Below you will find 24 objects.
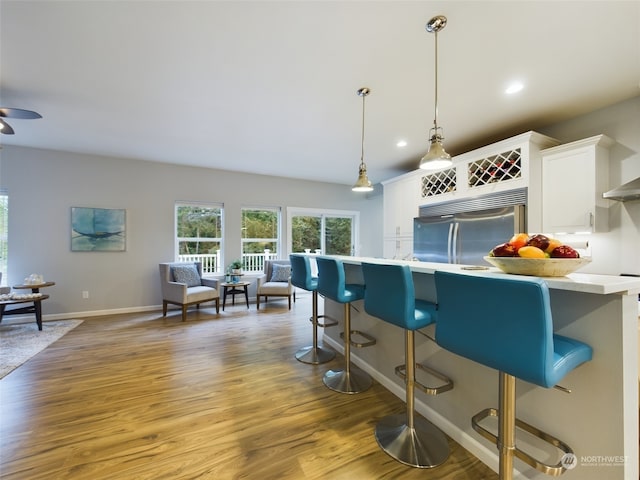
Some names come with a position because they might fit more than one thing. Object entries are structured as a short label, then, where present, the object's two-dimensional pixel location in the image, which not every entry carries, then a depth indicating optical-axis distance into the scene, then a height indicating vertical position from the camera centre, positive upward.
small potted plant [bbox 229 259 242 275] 5.11 -0.55
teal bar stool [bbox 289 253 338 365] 2.65 -0.49
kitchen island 1.01 -0.68
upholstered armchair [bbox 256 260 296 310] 5.02 -0.82
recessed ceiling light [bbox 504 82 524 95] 2.37 +1.37
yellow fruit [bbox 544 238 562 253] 1.13 -0.03
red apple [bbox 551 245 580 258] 1.11 -0.06
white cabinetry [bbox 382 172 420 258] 4.40 +0.46
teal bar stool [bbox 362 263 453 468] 1.49 -0.77
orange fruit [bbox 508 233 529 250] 1.23 -0.01
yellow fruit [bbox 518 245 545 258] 1.13 -0.06
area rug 2.71 -1.22
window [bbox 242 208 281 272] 5.68 +0.08
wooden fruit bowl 1.09 -0.11
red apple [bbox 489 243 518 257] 1.22 -0.06
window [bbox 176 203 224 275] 5.14 +0.10
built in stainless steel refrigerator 3.02 +0.10
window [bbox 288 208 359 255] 6.09 +0.20
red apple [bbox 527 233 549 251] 1.16 -0.01
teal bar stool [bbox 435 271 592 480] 0.88 -0.37
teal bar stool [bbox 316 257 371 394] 2.19 -0.49
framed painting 4.33 +0.18
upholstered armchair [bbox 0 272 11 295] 3.76 -0.70
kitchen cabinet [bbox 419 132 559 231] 2.89 +0.82
